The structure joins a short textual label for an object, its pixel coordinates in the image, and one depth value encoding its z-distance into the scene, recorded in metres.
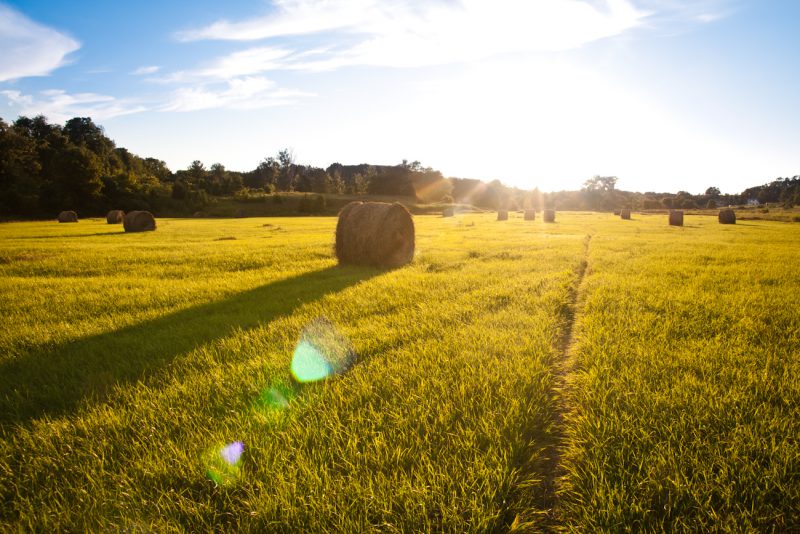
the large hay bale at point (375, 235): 10.08
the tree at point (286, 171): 122.44
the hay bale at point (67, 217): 38.06
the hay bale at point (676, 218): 28.90
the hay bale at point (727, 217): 31.92
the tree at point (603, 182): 134.76
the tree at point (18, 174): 49.38
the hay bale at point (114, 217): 34.50
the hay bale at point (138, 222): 24.31
